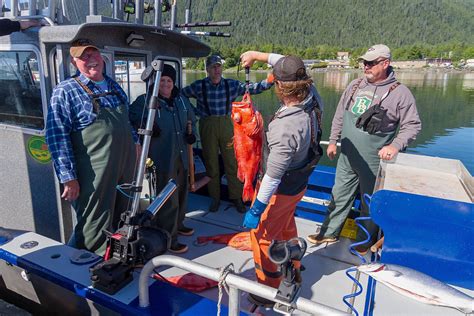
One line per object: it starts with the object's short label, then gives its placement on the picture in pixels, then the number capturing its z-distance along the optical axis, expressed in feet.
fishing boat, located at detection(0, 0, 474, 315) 5.54
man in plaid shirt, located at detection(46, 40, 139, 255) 8.08
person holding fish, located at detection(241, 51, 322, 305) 6.75
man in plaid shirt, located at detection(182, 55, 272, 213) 12.92
